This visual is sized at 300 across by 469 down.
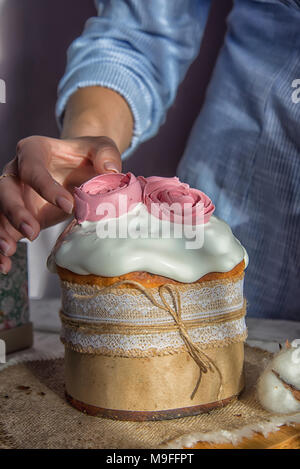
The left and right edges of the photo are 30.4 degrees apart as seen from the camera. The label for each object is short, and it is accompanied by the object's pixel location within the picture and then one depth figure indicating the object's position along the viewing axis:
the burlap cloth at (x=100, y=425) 0.56
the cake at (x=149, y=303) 0.61
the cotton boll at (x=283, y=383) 0.61
